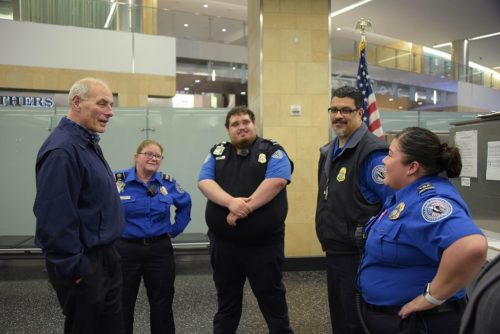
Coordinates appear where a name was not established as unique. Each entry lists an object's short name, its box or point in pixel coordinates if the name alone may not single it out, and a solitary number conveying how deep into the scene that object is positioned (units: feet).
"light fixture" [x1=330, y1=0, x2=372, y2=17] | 27.28
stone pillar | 15.19
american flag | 13.24
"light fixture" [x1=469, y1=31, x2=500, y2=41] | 38.17
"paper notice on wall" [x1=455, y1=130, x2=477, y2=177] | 7.51
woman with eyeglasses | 8.45
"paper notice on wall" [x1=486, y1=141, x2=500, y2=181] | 6.93
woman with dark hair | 4.20
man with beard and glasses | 6.82
